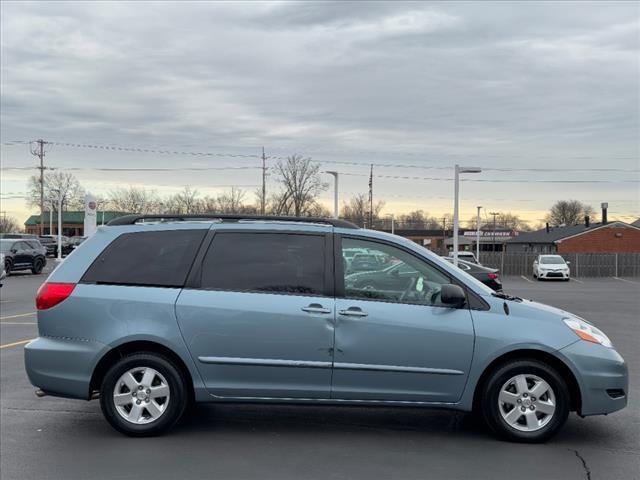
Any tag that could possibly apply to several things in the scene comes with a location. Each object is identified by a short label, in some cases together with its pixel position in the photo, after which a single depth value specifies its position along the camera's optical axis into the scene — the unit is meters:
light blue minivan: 5.07
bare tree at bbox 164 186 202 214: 77.06
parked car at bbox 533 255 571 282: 38.47
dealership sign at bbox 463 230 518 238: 80.93
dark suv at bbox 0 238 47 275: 31.39
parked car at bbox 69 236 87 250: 57.09
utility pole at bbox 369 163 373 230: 60.88
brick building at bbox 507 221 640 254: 61.19
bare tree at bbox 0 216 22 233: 108.84
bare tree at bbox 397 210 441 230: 118.75
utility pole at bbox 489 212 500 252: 112.30
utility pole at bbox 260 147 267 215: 63.69
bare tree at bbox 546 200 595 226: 108.62
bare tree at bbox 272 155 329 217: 64.69
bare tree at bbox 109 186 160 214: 85.44
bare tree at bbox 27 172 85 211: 87.00
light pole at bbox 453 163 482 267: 21.98
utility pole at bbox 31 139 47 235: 72.94
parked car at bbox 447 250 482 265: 36.25
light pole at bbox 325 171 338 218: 31.38
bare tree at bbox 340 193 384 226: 88.44
